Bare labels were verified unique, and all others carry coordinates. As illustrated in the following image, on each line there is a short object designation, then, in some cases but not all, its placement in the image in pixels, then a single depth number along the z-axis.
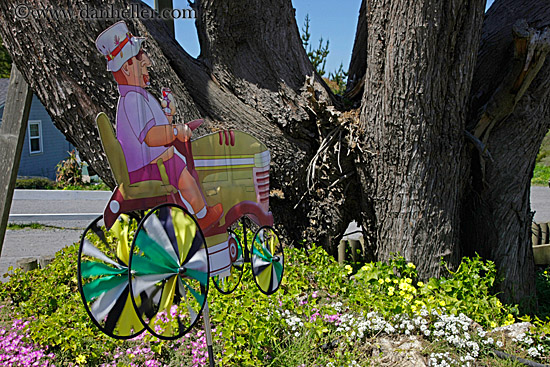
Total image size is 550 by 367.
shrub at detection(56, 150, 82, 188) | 14.88
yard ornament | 2.04
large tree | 3.54
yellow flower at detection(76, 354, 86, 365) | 3.15
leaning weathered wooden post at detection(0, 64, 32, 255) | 4.09
